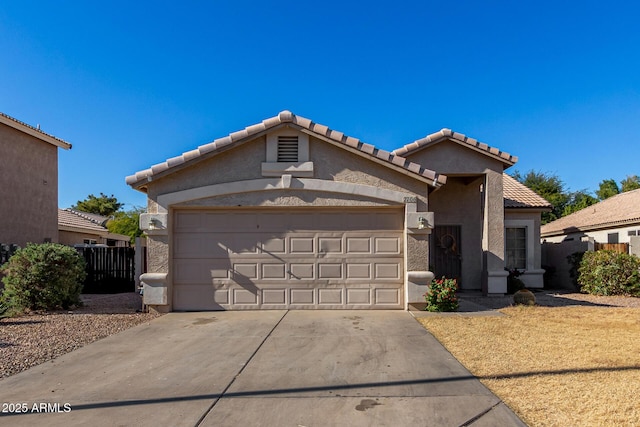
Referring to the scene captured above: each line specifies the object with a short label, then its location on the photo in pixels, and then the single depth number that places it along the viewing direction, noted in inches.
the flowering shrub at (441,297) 366.0
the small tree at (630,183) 1641.2
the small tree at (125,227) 1295.5
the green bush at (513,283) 512.4
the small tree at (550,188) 1587.1
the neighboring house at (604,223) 637.0
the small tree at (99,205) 1990.7
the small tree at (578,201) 1450.5
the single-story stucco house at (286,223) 370.9
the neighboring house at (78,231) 772.6
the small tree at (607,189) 1626.6
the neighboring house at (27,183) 567.8
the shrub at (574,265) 568.1
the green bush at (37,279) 374.0
